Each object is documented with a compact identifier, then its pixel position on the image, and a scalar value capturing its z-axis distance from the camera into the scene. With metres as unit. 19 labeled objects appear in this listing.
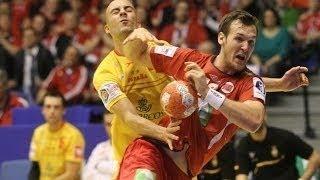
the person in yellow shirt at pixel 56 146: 9.18
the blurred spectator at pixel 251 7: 12.80
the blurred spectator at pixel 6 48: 12.75
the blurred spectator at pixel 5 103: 10.62
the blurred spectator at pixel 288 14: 13.72
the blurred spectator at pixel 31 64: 12.57
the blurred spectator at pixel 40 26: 13.63
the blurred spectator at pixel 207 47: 10.52
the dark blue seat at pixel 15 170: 9.15
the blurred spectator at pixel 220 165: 8.92
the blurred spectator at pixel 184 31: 12.37
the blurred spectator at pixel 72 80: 12.00
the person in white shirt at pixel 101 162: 8.97
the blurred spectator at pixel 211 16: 13.14
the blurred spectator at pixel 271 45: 11.45
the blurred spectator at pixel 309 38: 11.66
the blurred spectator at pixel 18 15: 14.16
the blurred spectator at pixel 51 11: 14.46
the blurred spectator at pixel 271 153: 8.64
